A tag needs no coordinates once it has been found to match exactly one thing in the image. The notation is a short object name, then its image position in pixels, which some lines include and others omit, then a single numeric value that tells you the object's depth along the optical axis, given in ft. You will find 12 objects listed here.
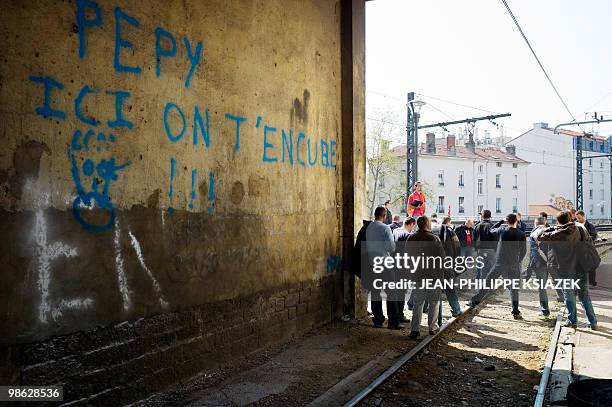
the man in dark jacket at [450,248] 30.68
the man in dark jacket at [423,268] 25.89
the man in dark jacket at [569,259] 28.55
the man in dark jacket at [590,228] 31.91
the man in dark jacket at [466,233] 45.91
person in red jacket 38.63
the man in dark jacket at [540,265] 32.55
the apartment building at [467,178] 166.71
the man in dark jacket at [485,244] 41.14
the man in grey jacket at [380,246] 28.37
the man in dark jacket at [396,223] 43.99
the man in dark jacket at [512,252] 32.85
